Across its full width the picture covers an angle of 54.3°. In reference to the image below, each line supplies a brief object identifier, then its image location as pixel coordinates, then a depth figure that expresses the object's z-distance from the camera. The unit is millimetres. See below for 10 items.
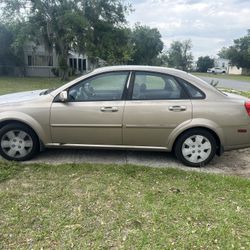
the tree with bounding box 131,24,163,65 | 46185
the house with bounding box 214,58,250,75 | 53639
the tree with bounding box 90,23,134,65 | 21801
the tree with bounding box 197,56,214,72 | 69114
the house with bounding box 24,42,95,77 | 27686
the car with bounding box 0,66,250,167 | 3815
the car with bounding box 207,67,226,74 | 56286
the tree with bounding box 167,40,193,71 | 74989
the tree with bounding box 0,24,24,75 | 24496
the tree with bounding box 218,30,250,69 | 51449
